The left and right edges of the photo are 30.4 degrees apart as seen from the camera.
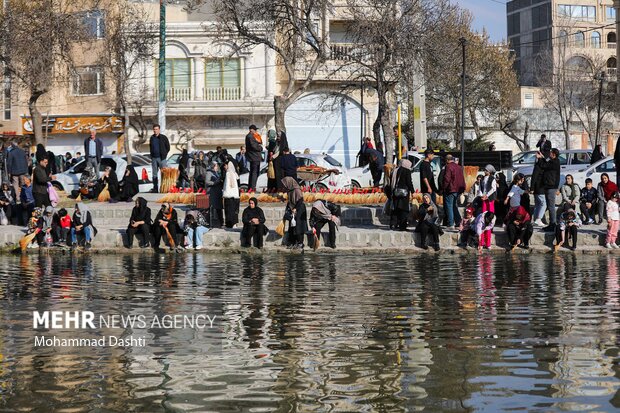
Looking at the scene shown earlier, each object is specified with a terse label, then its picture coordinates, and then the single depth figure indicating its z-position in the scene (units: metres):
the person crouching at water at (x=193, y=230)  22.28
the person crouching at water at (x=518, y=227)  21.71
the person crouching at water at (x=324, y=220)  22.05
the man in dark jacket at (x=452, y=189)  23.22
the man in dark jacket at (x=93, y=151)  30.52
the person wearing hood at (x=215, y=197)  24.34
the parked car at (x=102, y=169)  32.47
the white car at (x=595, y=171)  30.05
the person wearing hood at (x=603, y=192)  24.19
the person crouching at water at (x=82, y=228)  22.42
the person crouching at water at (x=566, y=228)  21.61
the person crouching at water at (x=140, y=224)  22.52
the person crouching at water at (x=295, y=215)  22.00
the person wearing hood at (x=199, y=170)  29.63
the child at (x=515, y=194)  22.23
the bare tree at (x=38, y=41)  38.59
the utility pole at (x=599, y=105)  53.35
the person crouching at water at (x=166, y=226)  22.22
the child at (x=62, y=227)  22.64
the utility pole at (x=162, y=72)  34.19
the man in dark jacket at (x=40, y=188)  24.81
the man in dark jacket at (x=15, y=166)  26.12
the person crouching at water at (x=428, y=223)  21.95
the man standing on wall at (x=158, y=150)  28.67
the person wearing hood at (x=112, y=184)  28.42
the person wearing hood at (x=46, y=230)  22.59
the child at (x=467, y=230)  21.92
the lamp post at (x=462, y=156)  28.94
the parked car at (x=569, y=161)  33.22
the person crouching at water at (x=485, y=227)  21.75
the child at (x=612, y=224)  21.83
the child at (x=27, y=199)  25.12
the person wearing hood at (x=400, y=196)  22.91
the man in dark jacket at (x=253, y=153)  27.46
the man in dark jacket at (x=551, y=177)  22.77
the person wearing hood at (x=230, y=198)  23.98
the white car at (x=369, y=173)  29.17
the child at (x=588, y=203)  24.16
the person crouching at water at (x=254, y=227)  22.12
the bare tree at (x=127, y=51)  48.59
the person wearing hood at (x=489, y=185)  23.53
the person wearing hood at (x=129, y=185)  28.12
